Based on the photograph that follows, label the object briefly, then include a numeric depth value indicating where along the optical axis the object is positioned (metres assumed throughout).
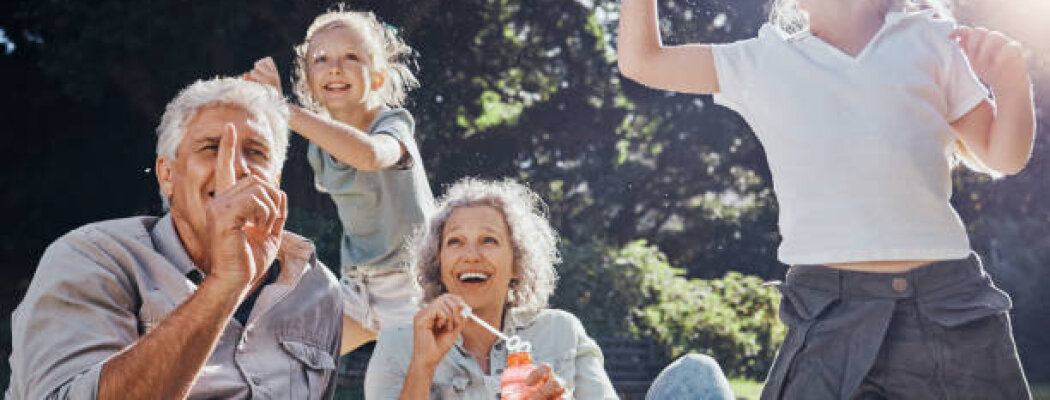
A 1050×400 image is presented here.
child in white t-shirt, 2.39
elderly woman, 3.26
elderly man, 2.09
